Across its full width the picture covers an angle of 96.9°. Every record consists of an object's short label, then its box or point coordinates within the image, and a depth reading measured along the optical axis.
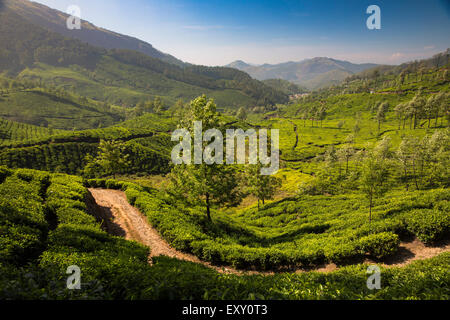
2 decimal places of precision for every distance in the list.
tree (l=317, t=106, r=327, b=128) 152.55
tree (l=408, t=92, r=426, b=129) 99.50
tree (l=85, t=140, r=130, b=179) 40.25
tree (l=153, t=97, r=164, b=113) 175.88
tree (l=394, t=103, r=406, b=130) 111.70
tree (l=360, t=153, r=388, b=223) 20.17
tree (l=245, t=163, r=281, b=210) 41.35
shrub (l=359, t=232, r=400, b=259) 13.59
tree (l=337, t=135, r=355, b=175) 63.28
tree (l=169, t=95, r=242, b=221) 18.33
